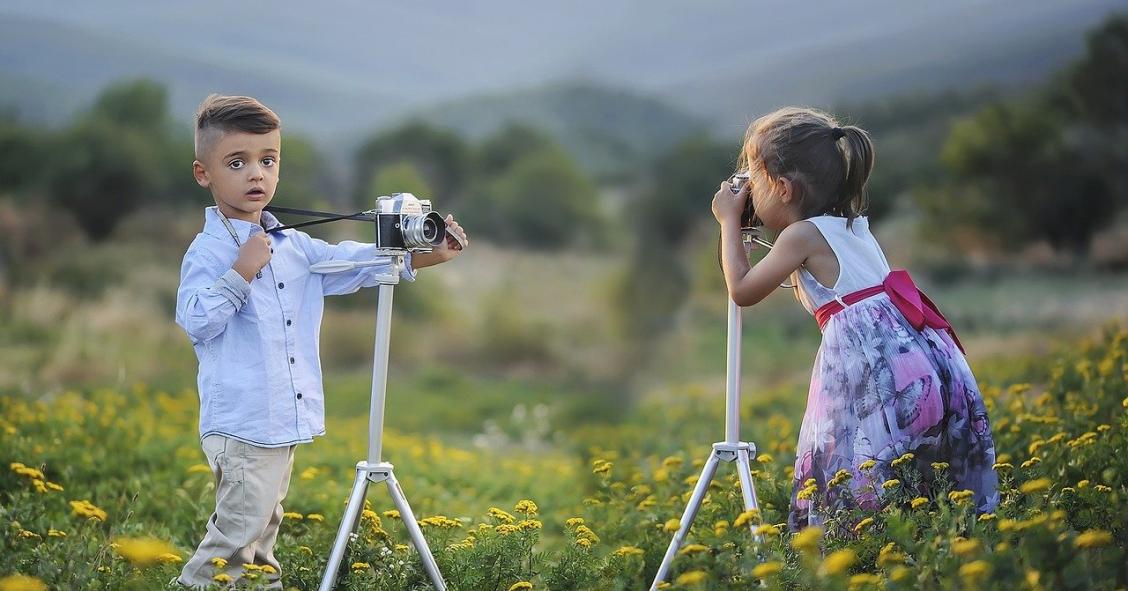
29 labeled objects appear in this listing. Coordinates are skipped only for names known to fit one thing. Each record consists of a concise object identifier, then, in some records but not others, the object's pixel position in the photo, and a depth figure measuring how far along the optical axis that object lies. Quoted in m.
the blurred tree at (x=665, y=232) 10.42
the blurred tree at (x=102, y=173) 11.77
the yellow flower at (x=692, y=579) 2.38
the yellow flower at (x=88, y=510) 3.54
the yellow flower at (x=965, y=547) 2.37
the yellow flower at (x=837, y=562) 2.24
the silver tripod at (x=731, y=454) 3.08
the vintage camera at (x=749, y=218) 3.50
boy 3.21
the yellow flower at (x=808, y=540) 2.33
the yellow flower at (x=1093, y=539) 2.46
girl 3.27
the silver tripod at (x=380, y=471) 3.05
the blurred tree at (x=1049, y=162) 11.37
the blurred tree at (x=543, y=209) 11.77
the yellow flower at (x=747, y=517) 2.72
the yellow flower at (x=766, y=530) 2.67
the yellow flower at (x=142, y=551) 2.67
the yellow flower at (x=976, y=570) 2.23
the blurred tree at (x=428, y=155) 12.62
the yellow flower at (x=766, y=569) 2.32
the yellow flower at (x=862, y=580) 2.37
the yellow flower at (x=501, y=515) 3.35
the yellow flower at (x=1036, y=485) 2.72
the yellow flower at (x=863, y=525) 2.92
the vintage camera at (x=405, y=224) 3.13
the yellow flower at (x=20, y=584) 2.47
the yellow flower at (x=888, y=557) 2.52
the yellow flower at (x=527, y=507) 3.30
